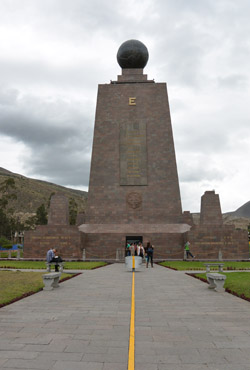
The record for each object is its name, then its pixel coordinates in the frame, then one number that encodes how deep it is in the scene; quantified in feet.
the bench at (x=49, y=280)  39.52
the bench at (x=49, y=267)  55.88
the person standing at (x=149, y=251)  74.46
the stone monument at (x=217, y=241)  97.91
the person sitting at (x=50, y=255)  57.31
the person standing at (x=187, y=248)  93.63
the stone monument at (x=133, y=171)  104.73
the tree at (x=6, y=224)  230.07
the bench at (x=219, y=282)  38.52
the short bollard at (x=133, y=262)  65.50
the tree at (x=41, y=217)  238.48
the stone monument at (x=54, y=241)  98.43
